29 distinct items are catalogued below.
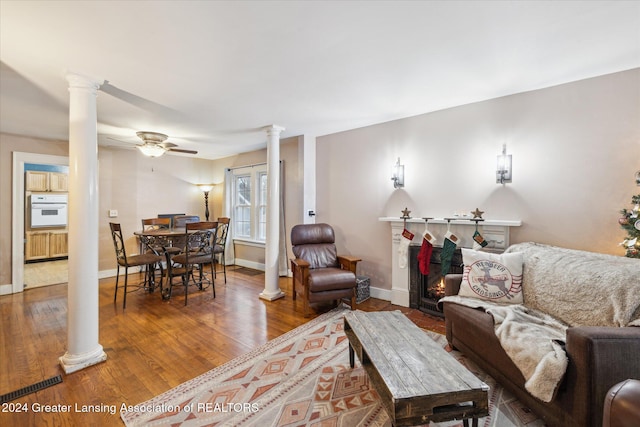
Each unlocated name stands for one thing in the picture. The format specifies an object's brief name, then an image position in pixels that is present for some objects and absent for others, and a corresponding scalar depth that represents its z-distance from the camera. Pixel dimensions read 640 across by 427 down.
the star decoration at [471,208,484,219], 2.95
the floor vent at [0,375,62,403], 1.83
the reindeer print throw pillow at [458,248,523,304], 2.24
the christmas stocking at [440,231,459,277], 2.99
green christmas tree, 1.99
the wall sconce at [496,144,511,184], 2.85
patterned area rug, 1.63
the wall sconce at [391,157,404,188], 3.59
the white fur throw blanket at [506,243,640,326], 1.62
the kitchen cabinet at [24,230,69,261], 6.18
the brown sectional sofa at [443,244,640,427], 1.31
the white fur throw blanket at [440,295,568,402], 1.41
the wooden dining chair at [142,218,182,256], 4.08
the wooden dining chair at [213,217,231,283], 4.36
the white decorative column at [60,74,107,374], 2.15
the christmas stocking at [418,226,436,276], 3.17
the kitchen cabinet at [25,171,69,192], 6.05
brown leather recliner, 3.16
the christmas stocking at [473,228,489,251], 2.87
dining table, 3.92
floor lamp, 6.23
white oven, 6.20
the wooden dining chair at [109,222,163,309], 3.56
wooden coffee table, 1.21
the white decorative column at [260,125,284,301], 3.80
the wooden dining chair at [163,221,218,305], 3.63
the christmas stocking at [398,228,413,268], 3.39
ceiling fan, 3.66
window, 5.57
